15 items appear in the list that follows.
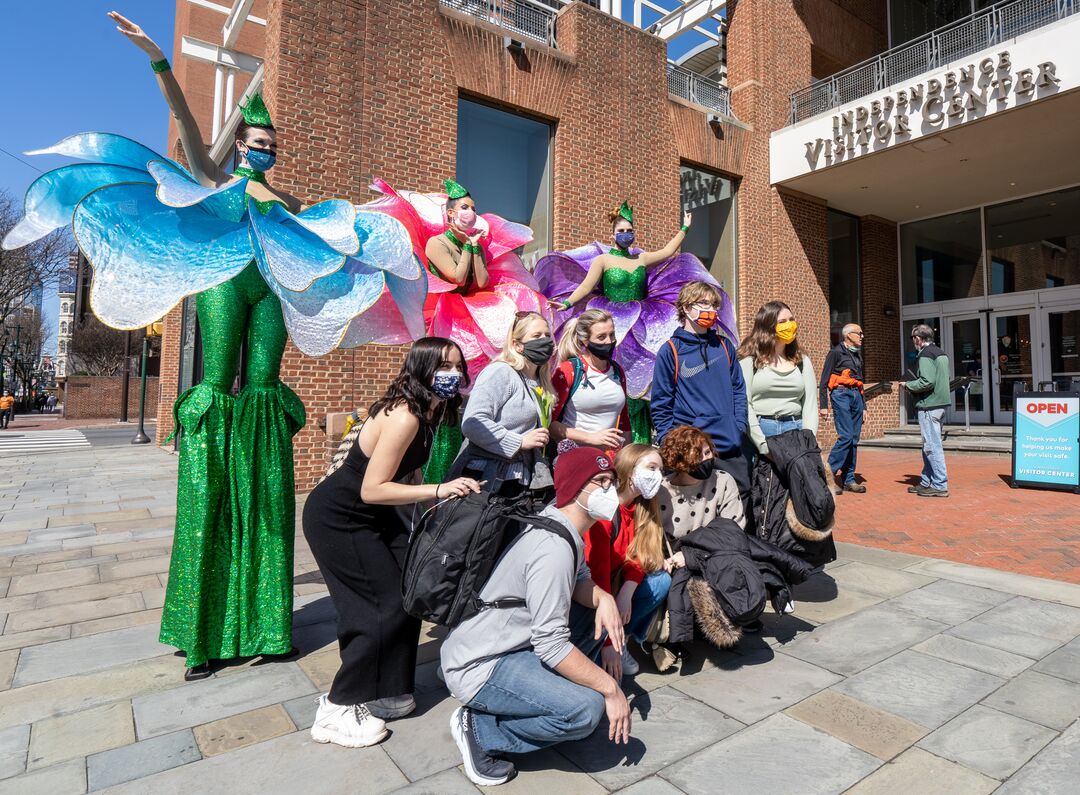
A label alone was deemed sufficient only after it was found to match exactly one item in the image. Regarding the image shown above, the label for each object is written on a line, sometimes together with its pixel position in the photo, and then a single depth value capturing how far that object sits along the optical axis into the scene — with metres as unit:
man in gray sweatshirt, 1.99
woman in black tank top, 2.36
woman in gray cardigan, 2.85
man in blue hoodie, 3.58
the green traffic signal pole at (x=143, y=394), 16.58
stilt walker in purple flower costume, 4.38
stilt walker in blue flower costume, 2.33
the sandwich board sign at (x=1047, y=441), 7.31
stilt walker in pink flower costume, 3.41
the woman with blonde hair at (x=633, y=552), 2.52
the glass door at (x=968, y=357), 13.98
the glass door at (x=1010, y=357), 13.40
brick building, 7.90
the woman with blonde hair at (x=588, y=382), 3.46
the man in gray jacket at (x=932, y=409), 7.30
